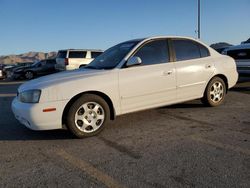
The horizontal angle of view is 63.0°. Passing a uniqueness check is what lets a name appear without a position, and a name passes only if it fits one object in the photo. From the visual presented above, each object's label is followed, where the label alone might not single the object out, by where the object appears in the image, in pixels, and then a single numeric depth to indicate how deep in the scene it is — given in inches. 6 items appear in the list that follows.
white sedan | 124.8
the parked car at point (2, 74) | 544.3
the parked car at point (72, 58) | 476.8
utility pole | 722.4
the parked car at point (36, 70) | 594.5
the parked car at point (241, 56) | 237.4
